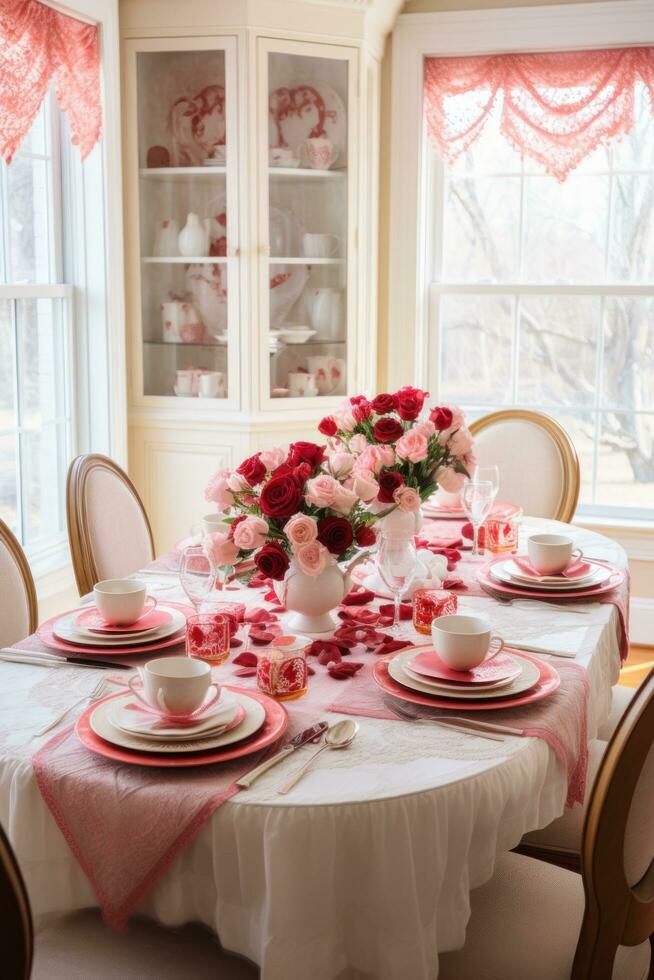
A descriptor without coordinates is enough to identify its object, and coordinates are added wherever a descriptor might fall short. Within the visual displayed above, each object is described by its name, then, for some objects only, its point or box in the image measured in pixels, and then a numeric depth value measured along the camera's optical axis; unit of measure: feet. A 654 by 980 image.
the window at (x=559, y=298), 13.08
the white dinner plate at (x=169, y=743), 4.54
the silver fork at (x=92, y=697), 4.93
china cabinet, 11.78
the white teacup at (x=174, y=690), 4.64
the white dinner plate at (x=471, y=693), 5.17
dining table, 4.13
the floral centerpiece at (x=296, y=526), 5.82
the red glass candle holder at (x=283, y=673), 5.24
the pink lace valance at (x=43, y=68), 9.68
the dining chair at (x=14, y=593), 6.88
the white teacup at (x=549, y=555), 7.29
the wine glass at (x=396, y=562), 6.07
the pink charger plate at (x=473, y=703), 5.11
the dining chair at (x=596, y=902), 4.34
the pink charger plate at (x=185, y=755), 4.46
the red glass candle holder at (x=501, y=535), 8.15
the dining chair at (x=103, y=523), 8.11
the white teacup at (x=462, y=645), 5.29
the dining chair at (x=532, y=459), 10.20
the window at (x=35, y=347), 10.78
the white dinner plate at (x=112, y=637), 5.97
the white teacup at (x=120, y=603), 6.08
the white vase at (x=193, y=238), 12.28
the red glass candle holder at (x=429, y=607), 6.31
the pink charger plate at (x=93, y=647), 5.89
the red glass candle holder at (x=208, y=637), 5.82
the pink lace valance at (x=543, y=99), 12.30
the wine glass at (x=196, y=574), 5.90
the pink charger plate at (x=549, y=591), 7.06
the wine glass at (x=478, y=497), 7.72
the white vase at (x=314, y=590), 6.15
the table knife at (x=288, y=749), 4.35
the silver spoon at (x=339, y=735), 4.71
